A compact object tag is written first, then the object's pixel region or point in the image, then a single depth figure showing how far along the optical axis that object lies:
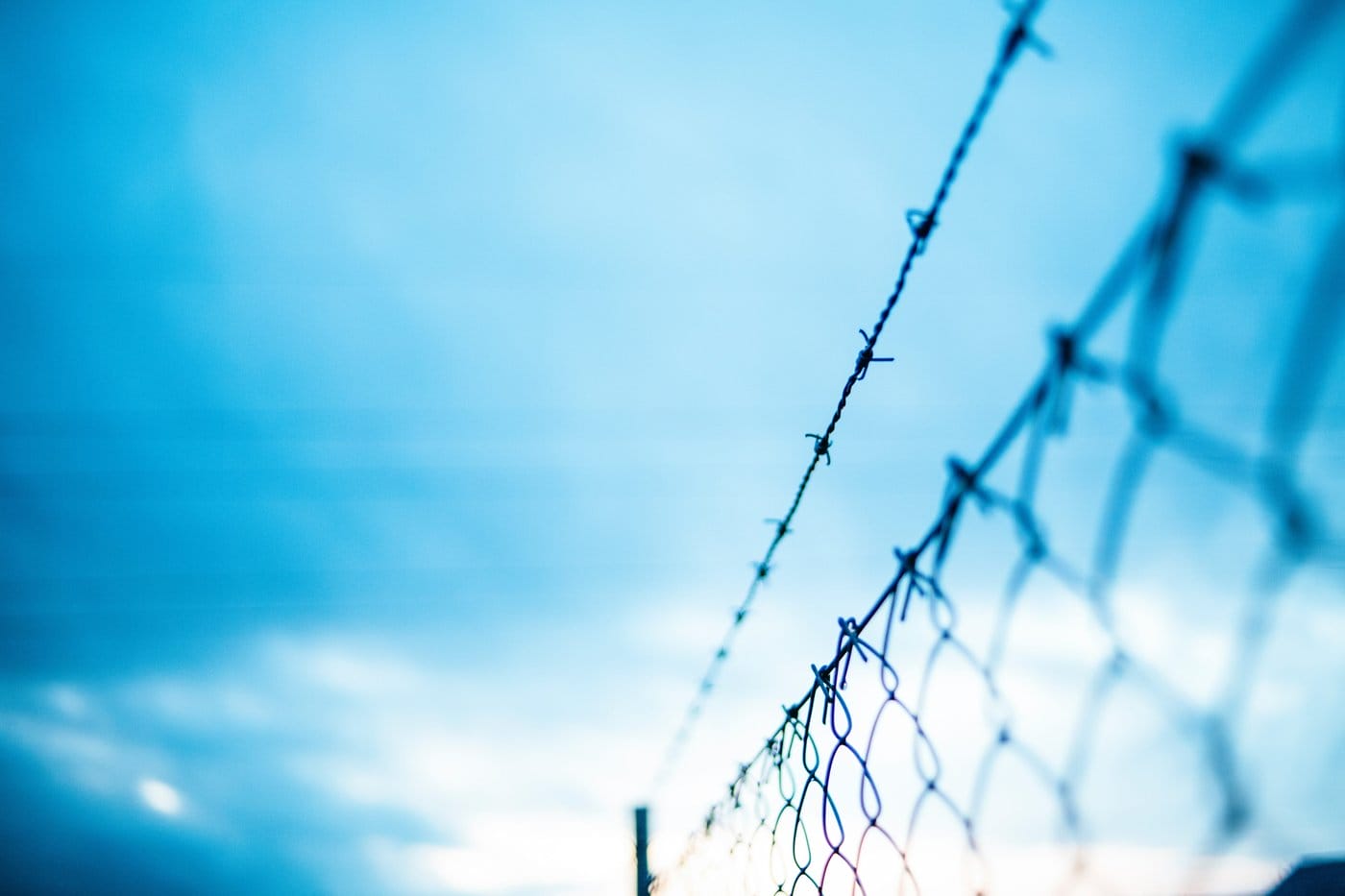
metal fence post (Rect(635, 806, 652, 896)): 1.88
